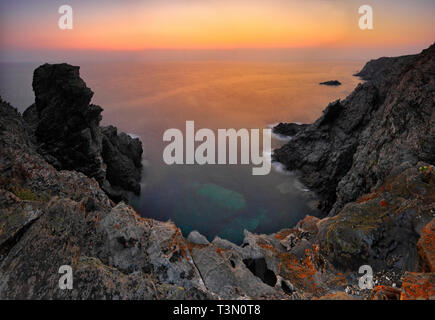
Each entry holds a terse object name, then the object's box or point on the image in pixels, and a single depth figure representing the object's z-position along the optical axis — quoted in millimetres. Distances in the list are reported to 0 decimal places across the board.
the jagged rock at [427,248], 7406
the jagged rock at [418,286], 5621
